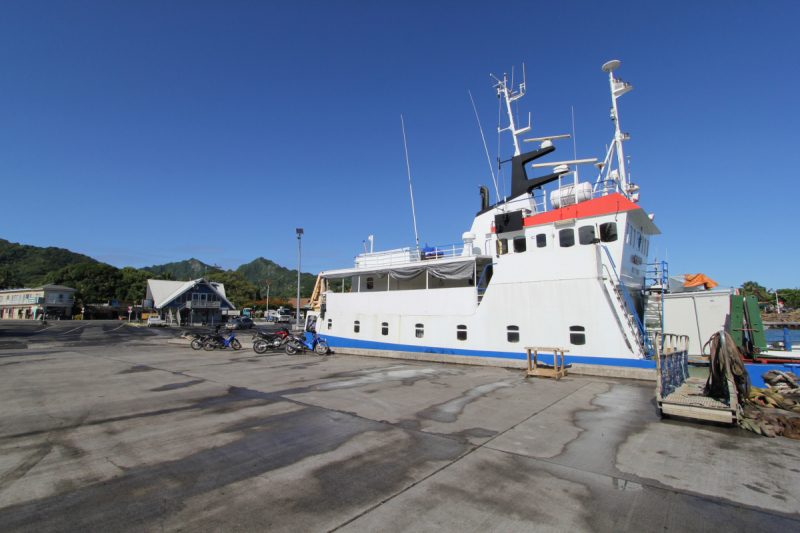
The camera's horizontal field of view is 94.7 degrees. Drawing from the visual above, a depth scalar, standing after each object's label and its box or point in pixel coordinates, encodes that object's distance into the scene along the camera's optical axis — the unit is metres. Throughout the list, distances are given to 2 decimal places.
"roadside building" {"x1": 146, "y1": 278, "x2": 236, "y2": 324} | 54.66
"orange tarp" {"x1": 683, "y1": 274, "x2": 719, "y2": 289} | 14.41
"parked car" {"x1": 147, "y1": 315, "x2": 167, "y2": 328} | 50.82
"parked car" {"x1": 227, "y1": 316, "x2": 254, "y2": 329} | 45.25
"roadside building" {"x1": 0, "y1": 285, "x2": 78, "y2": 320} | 64.50
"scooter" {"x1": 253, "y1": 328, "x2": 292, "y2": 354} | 18.09
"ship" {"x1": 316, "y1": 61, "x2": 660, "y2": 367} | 11.98
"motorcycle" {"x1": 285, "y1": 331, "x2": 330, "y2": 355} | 17.80
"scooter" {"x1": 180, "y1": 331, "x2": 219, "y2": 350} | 20.27
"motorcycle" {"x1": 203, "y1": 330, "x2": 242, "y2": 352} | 20.08
